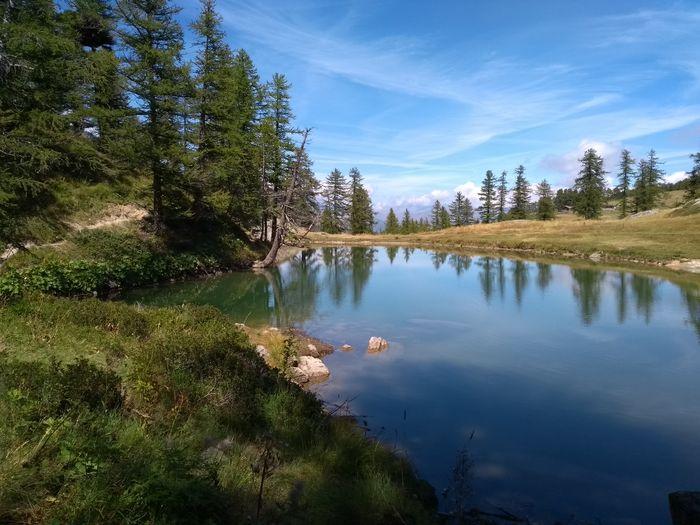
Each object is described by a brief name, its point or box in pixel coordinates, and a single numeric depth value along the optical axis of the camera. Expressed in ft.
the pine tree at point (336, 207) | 343.67
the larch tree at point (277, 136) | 139.33
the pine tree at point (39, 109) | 56.49
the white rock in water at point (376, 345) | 54.90
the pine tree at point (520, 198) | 349.41
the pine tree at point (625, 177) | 303.68
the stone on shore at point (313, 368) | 43.88
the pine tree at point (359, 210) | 337.93
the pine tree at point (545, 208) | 312.09
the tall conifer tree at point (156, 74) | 87.25
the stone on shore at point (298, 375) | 41.25
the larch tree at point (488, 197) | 367.86
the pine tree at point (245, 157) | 121.90
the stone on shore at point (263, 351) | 45.71
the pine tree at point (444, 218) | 402.64
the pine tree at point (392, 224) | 378.53
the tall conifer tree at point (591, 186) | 287.07
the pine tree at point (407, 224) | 378.94
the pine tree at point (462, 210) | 426.10
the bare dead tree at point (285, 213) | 132.57
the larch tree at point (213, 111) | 111.55
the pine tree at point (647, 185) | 298.76
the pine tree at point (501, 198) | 366.84
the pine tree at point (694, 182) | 270.46
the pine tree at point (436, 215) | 419.68
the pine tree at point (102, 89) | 88.58
